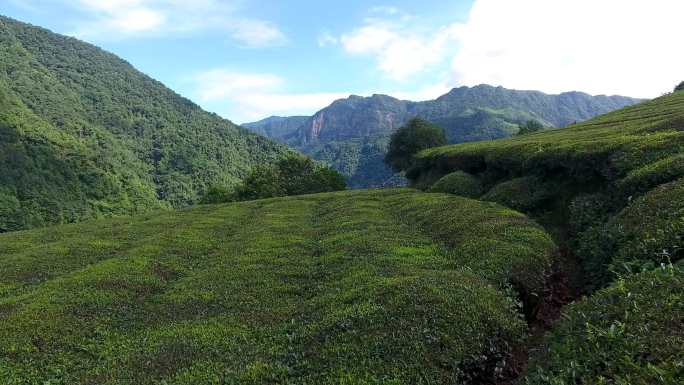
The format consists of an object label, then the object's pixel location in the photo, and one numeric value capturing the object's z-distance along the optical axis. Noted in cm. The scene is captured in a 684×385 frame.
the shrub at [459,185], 3625
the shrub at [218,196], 10194
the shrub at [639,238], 1265
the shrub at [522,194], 2669
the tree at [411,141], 8675
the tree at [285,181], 9375
